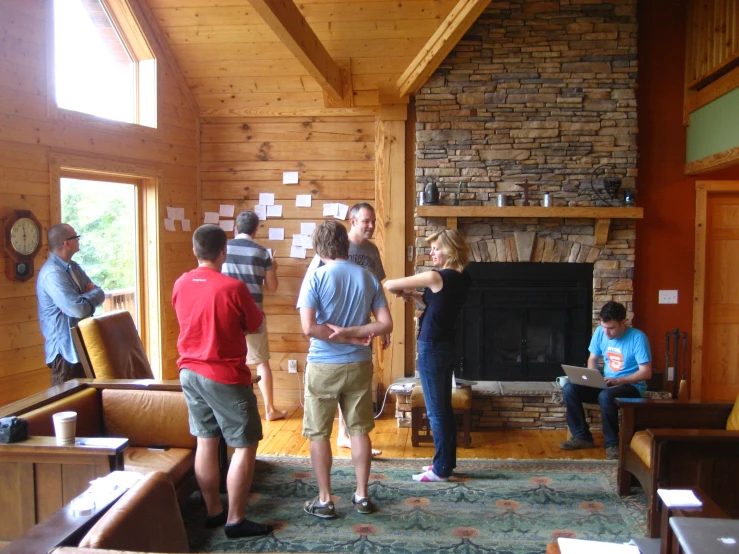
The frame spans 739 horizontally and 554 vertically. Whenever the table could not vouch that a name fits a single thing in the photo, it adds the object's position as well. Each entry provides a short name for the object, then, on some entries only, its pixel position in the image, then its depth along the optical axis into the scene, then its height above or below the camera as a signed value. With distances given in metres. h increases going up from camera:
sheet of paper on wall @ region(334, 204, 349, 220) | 5.10 +0.32
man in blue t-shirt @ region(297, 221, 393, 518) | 2.96 -0.42
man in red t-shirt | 2.70 -0.49
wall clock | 3.35 +0.04
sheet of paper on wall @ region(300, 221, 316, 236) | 5.15 +0.19
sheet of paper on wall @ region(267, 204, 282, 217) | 5.18 +0.32
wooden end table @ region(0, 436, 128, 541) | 2.27 -0.80
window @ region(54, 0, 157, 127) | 3.89 +1.26
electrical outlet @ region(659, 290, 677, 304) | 4.95 -0.35
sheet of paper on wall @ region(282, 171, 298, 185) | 5.15 +0.59
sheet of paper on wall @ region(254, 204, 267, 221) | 5.19 +0.32
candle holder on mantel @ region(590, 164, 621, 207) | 4.61 +0.50
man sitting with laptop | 3.96 -0.79
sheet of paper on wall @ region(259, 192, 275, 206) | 5.18 +0.42
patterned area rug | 2.89 -1.31
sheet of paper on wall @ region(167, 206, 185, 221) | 4.84 +0.28
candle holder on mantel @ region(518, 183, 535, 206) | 4.71 +0.42
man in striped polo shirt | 4.57 -0.15
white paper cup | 2.30 -0.64
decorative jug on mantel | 4.71 +0.42
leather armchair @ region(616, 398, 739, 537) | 2.86 -0.96
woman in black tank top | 3.33 -0.35
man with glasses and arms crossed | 3.42 -0.29
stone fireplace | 4.66 +0.86
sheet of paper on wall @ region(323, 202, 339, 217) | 5.11 +0.33
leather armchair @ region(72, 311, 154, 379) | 3.26 -0.51
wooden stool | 4.21 -1.05
